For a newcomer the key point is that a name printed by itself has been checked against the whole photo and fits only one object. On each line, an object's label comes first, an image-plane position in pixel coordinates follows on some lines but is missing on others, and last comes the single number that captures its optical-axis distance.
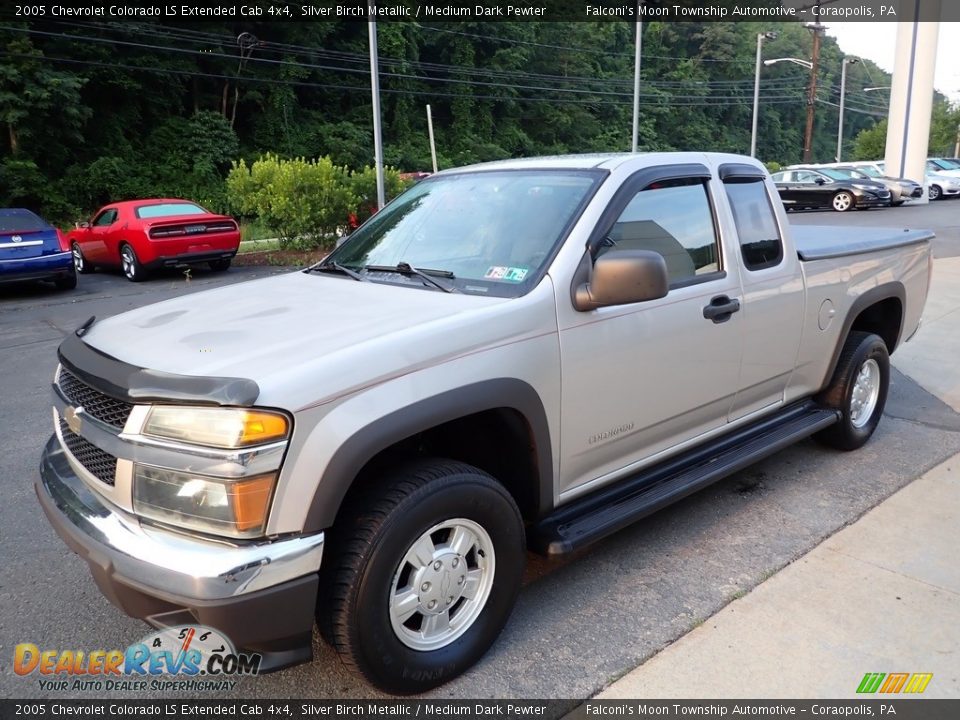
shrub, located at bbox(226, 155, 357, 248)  16.52
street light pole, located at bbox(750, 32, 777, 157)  36.19
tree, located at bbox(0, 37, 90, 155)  28.83
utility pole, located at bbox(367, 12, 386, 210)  17.48
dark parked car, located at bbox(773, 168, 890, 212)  25.41
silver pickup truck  2.25
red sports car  13.80
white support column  25.62
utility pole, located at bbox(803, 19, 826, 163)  42.66
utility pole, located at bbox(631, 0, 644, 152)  28.00
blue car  11.99
